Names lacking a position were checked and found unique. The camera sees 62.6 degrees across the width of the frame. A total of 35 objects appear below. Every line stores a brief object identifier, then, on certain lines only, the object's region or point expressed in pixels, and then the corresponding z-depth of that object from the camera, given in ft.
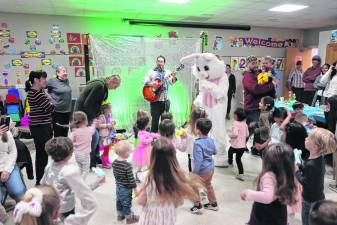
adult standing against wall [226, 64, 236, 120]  25.36
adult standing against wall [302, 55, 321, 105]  19.86
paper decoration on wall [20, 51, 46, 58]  20.79
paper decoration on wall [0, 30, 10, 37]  20.03
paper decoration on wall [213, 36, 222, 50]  26.02
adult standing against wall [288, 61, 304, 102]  23.94
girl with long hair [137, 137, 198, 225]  5.60
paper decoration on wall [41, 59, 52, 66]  21.29
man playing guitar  16.25
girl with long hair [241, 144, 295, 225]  5.43
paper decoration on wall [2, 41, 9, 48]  20.25
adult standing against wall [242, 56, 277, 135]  13.89
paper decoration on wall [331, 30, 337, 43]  22.82
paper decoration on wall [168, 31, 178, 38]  23.99
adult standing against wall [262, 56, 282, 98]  15.08
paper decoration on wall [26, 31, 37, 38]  20.63
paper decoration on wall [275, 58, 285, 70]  28.76
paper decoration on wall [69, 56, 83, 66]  21.95
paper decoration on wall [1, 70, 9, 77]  20.58
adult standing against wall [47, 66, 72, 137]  13.20
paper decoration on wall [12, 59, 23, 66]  20.67
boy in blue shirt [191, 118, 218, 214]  8.30
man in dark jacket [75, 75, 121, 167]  11.03
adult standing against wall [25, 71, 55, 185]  9.70
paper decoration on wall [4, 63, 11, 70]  20.58
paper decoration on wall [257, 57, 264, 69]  27.73
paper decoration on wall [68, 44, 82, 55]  21.76
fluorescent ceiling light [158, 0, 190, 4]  16.78
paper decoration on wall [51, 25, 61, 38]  21.08
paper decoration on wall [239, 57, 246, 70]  27.30
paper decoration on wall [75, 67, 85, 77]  22.22
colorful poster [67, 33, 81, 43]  21.57
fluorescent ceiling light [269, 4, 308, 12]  17.94
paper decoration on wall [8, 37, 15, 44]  20.31
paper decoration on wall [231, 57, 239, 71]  27.03
